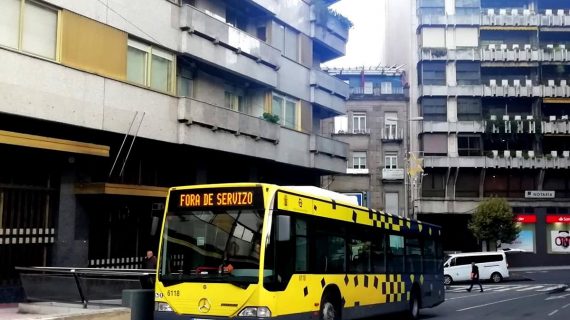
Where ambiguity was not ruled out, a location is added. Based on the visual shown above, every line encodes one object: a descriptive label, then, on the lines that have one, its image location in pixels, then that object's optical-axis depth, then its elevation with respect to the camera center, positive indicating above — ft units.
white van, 126.00 -6.42
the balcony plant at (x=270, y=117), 82.58 +15.17
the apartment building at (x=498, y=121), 168.55 +30.12
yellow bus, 34.17 -1.24
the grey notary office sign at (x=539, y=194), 169.78 +10.69
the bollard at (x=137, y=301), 39.88 -4.30
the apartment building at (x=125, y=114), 52.85 +11.97
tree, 153.38 +2.86
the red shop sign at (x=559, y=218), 169.78 +4.26
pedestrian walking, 102.64 -6.55
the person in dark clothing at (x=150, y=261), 54.21 -2.42
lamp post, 169.48 +14.49
